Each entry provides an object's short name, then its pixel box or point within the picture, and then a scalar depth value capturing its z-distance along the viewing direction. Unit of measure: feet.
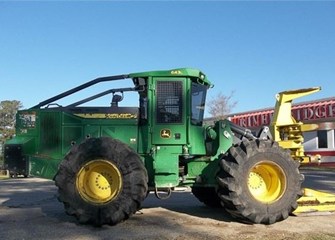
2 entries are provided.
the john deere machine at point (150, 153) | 26.05
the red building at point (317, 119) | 108.27
